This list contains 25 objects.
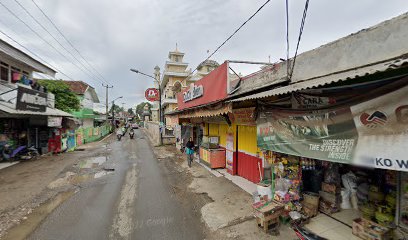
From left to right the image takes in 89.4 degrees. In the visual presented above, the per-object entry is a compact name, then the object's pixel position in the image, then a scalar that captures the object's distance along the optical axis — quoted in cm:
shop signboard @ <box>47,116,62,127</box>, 1673
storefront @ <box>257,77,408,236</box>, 352
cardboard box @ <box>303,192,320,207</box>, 571
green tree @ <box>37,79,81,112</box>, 2459
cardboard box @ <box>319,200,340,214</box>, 563
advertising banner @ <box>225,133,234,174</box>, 1042
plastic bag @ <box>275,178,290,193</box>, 587
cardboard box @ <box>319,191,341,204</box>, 569
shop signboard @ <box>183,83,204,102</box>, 1310
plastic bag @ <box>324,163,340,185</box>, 580
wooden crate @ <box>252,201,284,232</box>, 515
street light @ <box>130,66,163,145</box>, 2299
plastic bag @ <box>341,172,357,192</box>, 562
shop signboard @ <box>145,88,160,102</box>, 2486
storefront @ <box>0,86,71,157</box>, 1312
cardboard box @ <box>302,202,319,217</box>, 559
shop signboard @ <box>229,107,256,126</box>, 761
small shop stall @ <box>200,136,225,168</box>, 1154
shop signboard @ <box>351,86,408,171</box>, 330
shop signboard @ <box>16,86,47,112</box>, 1311
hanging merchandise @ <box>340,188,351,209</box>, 571
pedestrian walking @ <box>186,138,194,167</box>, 1262
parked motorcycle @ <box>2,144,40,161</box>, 1432
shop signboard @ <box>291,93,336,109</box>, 480
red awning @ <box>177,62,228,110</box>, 957
